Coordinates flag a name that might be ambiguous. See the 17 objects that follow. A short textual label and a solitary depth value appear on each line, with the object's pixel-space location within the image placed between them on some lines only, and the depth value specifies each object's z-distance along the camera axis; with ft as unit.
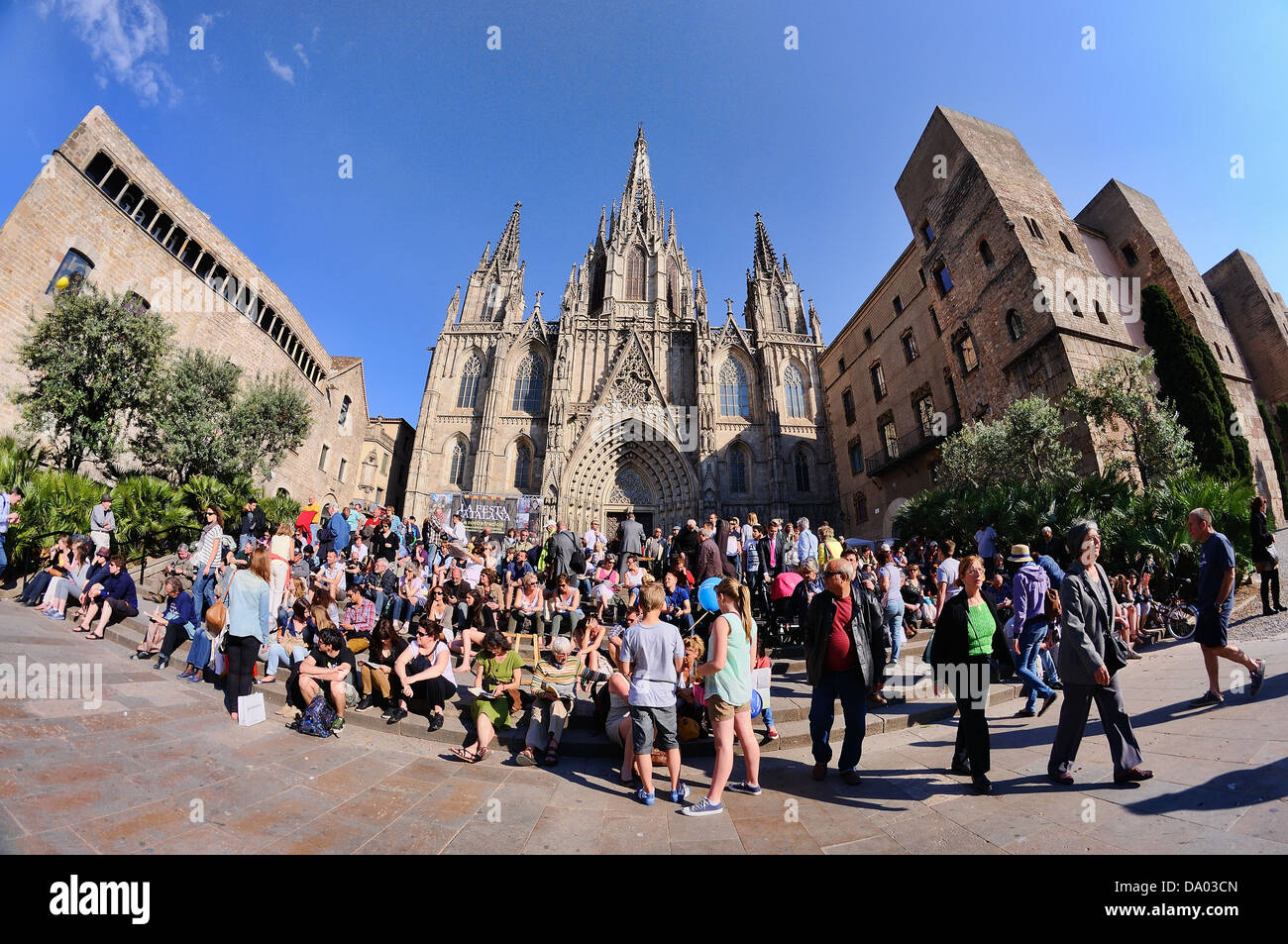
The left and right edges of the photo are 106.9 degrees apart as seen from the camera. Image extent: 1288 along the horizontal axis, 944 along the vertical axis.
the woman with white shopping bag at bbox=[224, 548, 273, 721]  14.70
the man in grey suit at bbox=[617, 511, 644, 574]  34.09
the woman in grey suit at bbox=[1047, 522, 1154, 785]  10.00
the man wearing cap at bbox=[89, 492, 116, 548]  30.04
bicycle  24.91
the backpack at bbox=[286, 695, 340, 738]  14.98
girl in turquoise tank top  10.70
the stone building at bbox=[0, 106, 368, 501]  43.73
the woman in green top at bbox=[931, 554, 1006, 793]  10.80
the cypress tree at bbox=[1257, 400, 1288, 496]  49.60
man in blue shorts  13.00
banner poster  76.95
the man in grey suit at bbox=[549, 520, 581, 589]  30.04
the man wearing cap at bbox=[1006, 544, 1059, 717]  15.97
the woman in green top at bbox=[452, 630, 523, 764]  14.76
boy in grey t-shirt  11.37
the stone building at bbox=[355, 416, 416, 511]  91.86
